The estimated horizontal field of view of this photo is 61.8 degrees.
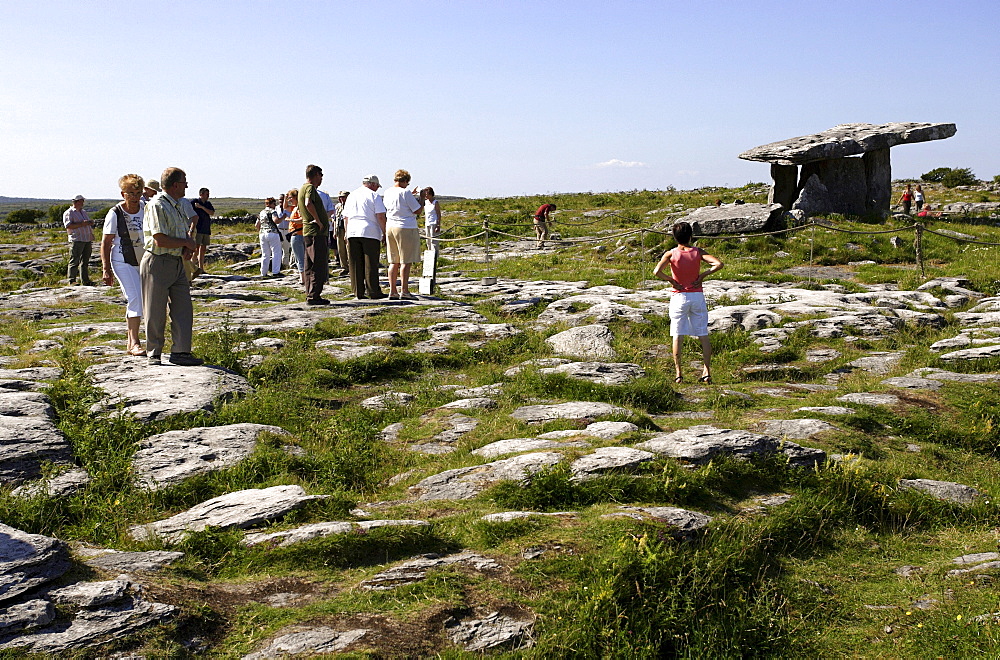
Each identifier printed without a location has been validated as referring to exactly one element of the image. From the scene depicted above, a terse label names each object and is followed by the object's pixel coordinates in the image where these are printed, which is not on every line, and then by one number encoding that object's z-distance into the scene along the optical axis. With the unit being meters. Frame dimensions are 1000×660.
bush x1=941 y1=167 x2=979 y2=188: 42.19
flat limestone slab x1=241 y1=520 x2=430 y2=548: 4.95
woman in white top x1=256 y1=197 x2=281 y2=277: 19.23
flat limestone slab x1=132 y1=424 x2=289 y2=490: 6.23
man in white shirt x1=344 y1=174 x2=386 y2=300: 13.28
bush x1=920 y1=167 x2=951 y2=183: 45.69
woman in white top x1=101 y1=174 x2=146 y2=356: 9.55
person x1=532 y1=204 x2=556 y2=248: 23.89
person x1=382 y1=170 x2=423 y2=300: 13.66
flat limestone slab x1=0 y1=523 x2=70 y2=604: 4.00
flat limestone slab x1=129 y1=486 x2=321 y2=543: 5.27
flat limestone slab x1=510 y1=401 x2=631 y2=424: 7.60
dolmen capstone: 23.77
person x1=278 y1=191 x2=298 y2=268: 17.91
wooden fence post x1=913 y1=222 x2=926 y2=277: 16.27
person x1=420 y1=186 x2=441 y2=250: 18.06
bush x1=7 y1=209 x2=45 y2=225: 56.23
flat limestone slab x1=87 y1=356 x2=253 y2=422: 7.57
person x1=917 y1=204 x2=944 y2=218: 25.32
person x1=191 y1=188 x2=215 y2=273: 16.20
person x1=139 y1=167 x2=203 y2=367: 8.59
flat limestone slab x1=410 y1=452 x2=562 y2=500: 5.95
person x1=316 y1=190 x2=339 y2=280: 14.55
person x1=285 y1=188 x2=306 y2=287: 16.62
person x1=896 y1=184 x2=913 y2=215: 28.86
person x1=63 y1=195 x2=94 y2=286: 18.88
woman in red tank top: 9.22
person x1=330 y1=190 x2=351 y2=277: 18.00
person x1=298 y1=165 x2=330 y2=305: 12.72
